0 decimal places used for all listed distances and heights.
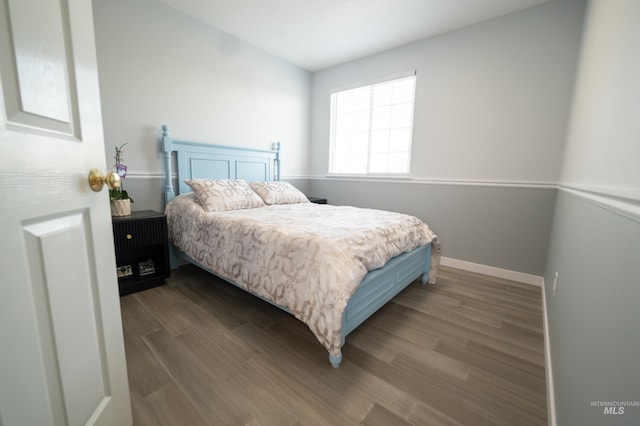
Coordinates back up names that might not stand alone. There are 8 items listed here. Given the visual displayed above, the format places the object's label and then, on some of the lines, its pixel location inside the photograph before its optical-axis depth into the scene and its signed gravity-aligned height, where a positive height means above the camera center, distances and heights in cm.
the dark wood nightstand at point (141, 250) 204 -67
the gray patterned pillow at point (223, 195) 236 -15
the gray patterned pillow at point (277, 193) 294 -15
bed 136 -43
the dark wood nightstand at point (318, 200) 381 -29
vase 212 -26
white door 49 -13
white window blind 321 +75
